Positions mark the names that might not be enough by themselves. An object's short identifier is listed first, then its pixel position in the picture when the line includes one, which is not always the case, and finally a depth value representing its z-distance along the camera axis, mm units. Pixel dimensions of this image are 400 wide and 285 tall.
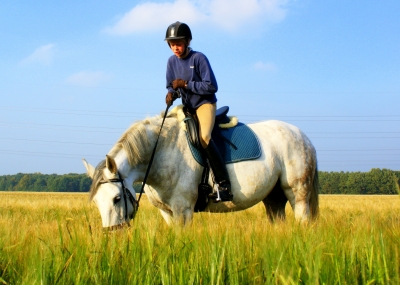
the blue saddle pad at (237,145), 5434
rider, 5195
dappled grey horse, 4578
